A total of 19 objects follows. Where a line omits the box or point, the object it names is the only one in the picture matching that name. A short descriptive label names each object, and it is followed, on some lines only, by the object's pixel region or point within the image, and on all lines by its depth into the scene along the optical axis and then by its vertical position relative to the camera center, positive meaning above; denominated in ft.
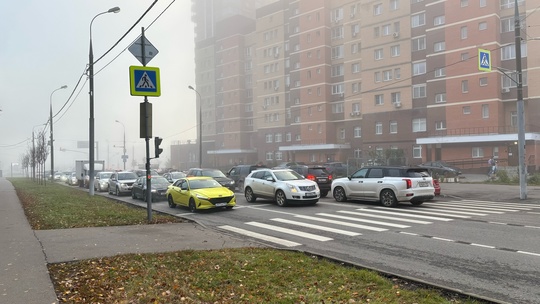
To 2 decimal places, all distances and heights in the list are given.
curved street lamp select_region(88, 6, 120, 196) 78.23 +9.37
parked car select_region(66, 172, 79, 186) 142.41 -5.50
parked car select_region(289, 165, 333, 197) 67.62 -2.73
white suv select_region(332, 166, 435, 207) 49.84 -3.46
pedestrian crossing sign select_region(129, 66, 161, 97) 36.84 +7.80
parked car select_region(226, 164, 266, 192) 83.77 -2.44
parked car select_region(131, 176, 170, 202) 66.95 -4.23
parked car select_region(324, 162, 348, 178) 121.49 -2.91
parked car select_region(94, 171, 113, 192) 98.12 -4.16
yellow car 49.19 -4.10
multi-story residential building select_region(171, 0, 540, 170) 148.77 +37.58
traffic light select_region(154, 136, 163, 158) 39.97 +1.96
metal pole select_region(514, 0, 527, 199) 58.13 +5.60
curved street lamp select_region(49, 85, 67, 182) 126.25 +4.94
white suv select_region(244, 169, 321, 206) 52.37 -3.63
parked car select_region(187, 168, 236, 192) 72.33 -2.45
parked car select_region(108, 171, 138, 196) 80.69 -3.71
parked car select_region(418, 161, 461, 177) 110.83 -3.27
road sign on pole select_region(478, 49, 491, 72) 60.49 +14.69
